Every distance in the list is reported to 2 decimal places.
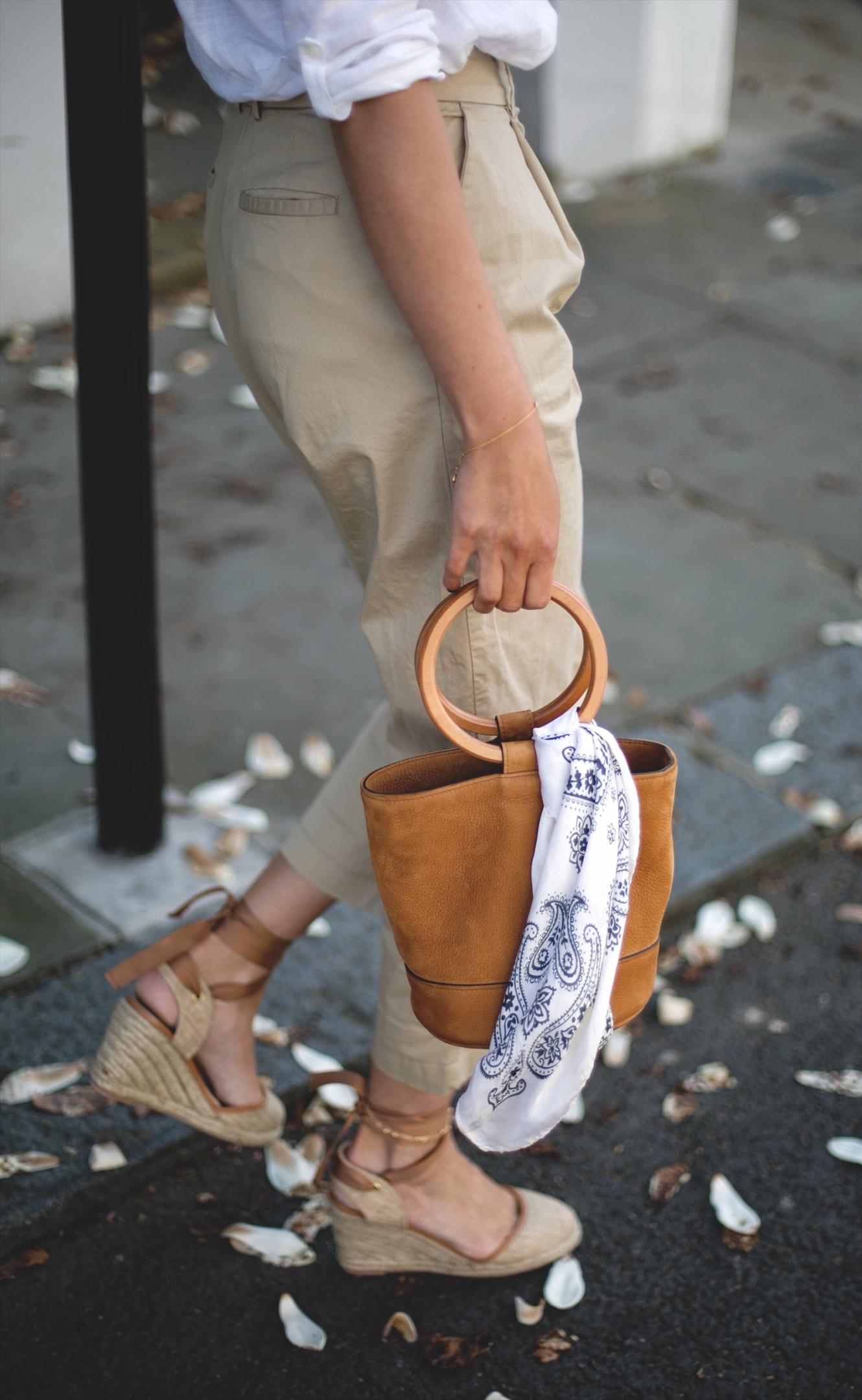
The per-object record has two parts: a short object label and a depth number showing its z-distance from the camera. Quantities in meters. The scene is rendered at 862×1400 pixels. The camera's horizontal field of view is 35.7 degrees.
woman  1.27
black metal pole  1.86
